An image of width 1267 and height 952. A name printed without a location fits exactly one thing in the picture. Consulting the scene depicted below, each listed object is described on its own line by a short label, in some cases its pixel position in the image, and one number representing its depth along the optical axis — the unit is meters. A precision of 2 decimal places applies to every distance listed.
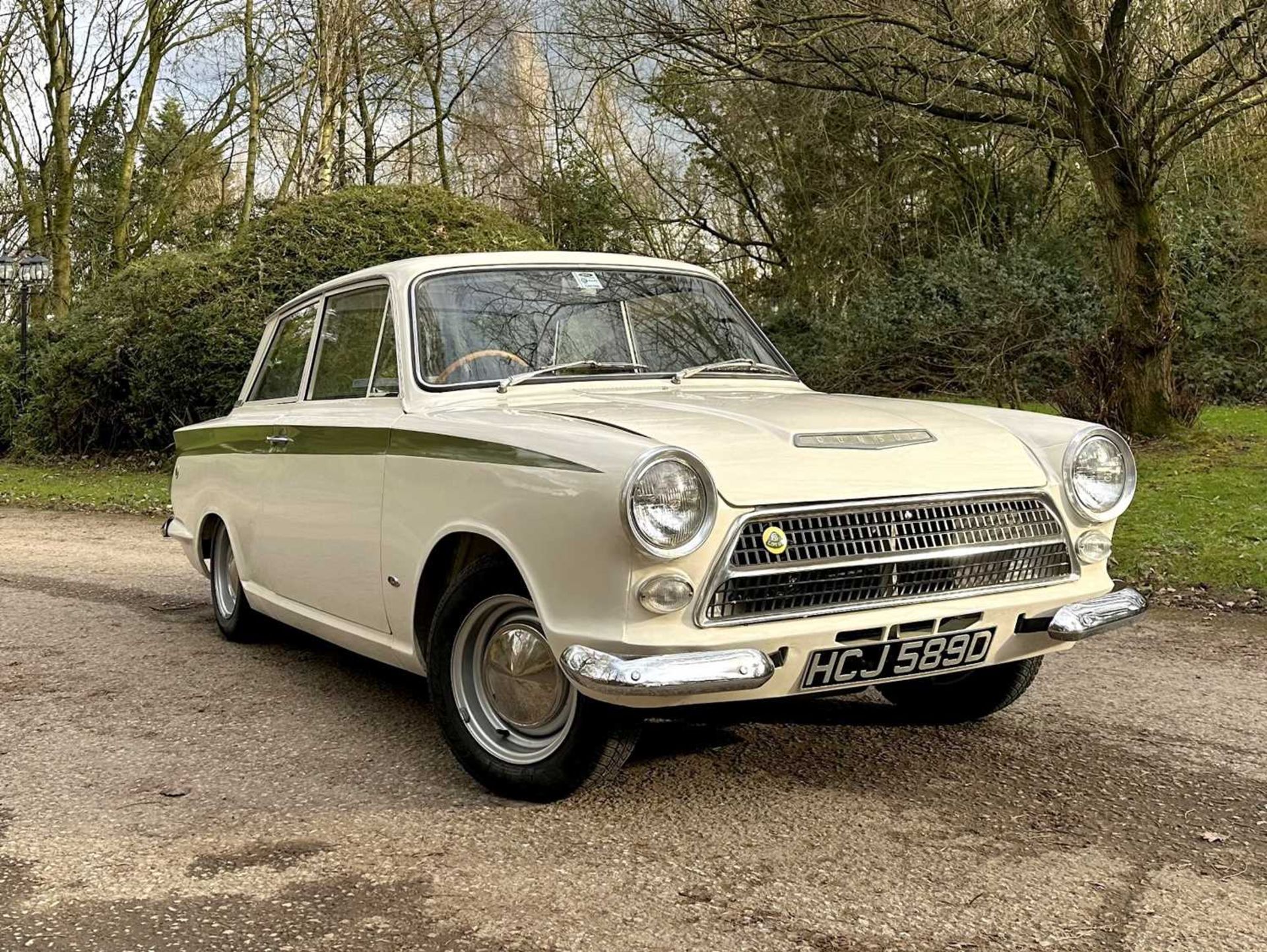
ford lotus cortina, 3.14
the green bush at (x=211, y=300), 15.02
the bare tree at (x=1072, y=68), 10.48
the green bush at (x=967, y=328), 16.50
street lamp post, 19.66
